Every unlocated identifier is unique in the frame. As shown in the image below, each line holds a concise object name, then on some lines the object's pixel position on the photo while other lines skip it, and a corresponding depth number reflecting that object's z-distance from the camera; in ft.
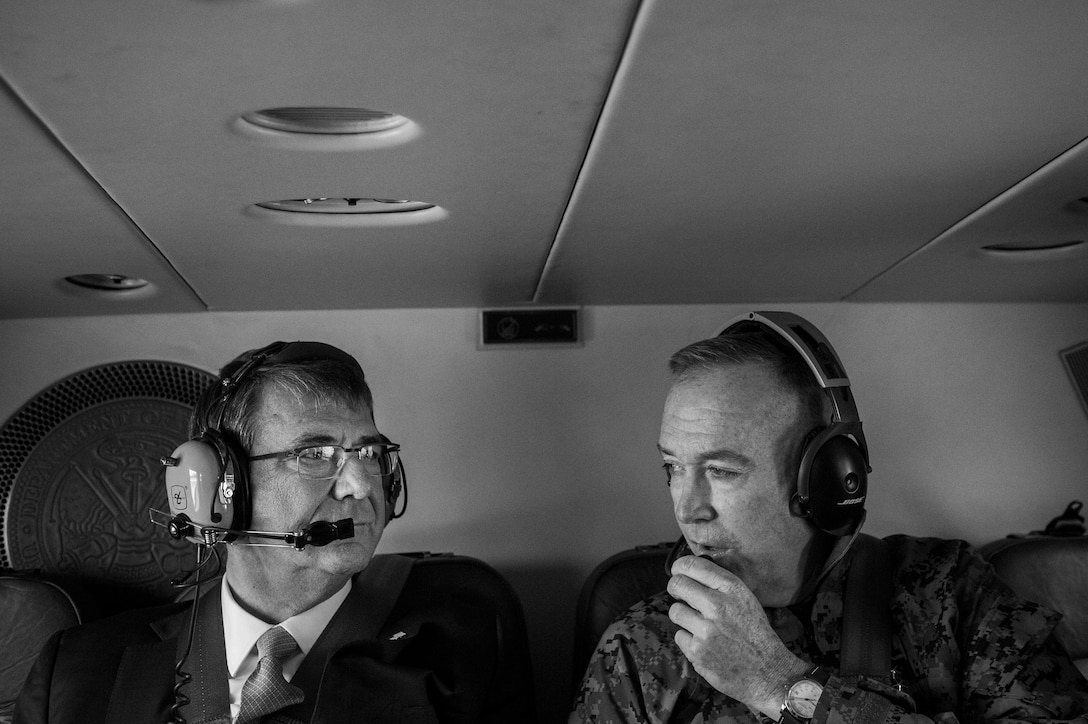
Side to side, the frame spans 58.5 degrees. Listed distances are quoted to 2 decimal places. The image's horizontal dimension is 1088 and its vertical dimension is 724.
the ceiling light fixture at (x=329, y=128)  4.14
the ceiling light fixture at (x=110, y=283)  6.71
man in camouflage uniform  4.78
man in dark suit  5.09
